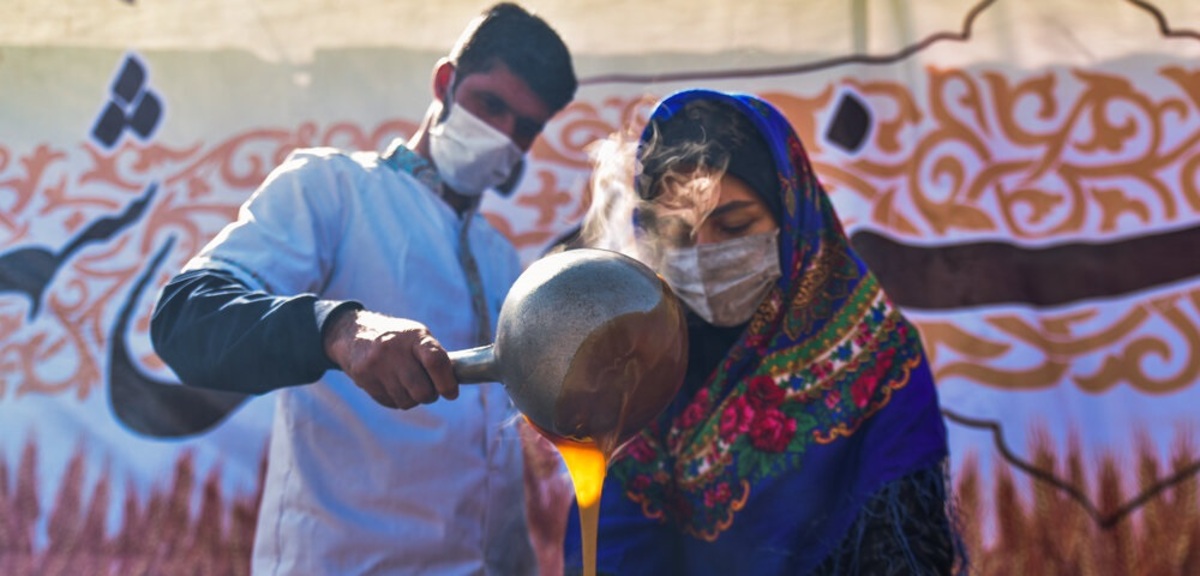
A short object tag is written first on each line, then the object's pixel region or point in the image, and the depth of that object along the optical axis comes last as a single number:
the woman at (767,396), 1.70
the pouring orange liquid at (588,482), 1.38
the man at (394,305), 1.85
